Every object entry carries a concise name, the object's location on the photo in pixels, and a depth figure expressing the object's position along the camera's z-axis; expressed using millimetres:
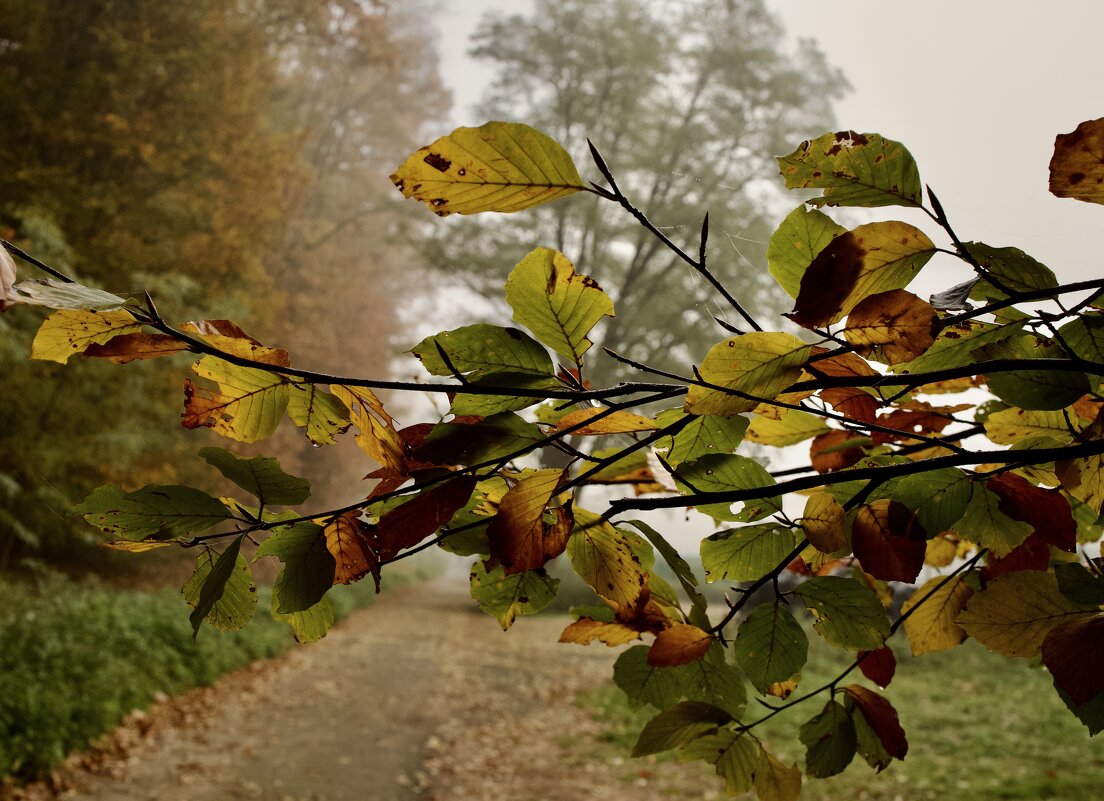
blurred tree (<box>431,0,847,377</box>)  11633
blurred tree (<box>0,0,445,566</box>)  5543
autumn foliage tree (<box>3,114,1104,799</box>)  324
